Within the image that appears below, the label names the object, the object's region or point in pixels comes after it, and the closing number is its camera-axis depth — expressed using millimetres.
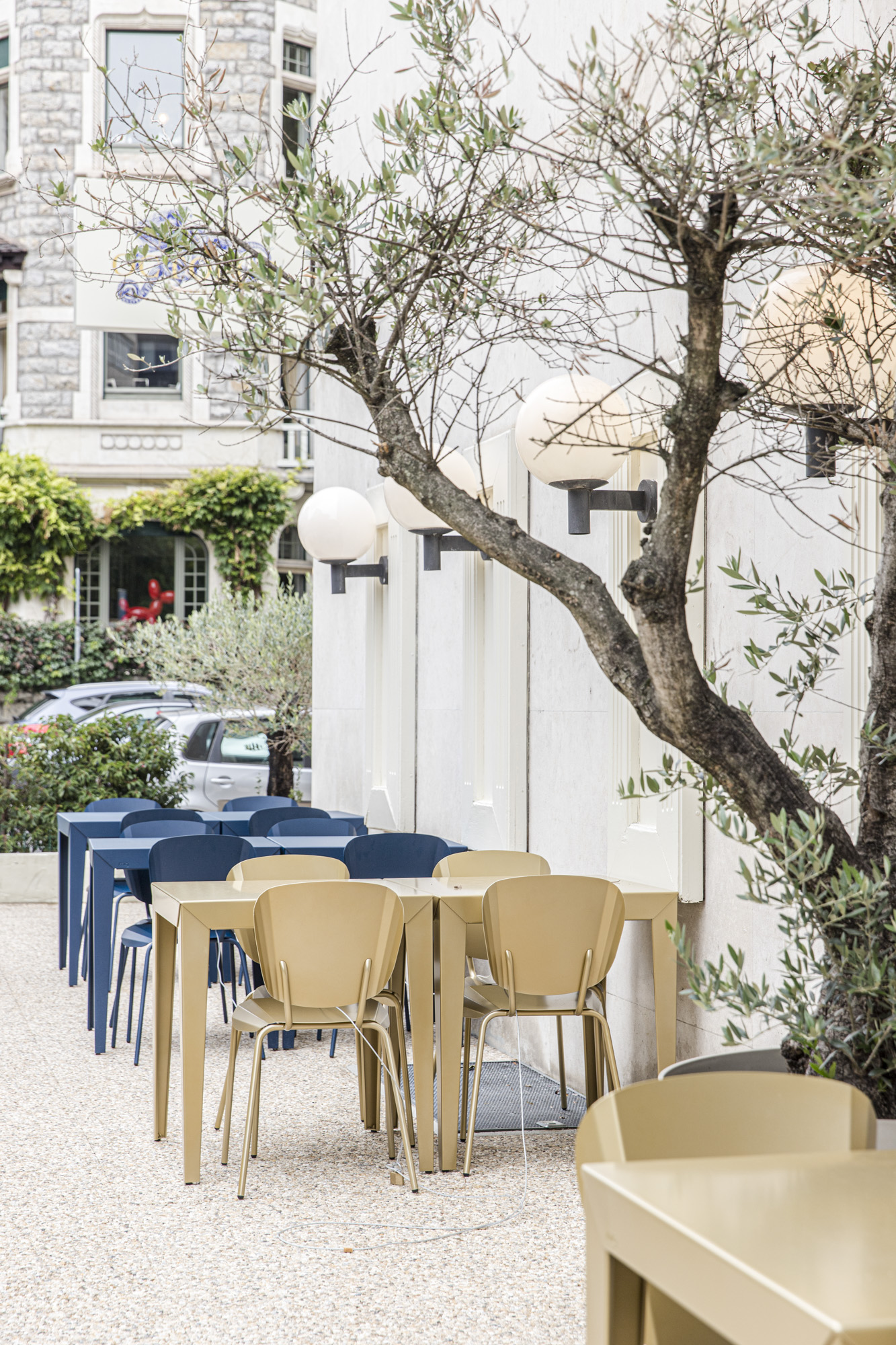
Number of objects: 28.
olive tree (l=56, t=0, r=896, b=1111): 4656
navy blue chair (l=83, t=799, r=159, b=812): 16219
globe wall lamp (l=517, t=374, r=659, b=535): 8219
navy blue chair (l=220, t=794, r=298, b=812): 17453
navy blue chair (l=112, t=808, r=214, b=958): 12344
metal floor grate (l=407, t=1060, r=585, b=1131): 9555
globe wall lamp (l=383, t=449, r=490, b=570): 11758
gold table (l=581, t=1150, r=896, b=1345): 2742
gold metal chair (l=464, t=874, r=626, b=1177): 8312
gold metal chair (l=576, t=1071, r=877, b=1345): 3926
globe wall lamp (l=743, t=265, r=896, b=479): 5422
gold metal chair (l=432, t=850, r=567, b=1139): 10070
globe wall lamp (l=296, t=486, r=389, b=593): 13781
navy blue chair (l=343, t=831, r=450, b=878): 11664
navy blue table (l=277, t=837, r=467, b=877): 12422
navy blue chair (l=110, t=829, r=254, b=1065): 11234
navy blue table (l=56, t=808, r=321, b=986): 14266
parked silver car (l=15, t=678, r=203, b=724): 28656
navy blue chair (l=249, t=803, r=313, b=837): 15148
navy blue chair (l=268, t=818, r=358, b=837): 13828
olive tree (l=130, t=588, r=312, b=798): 23344
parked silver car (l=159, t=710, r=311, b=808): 23937
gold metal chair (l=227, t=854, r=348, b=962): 9695
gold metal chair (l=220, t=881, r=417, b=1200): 7949
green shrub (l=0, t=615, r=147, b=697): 38406
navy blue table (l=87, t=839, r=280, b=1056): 11573
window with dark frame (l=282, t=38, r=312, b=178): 39656
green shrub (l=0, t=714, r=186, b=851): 20141
